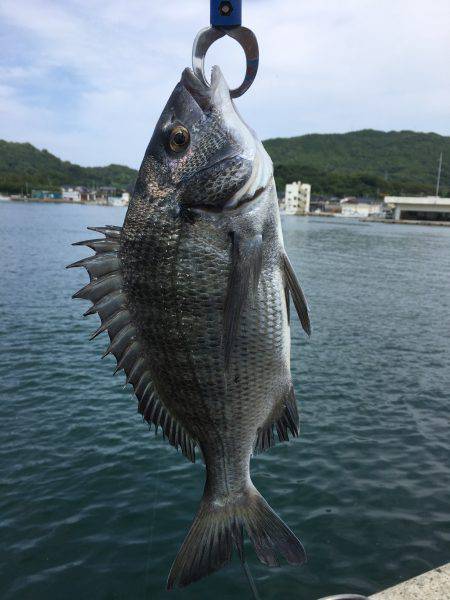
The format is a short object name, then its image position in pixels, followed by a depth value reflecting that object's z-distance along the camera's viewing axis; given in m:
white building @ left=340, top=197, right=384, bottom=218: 152.88
